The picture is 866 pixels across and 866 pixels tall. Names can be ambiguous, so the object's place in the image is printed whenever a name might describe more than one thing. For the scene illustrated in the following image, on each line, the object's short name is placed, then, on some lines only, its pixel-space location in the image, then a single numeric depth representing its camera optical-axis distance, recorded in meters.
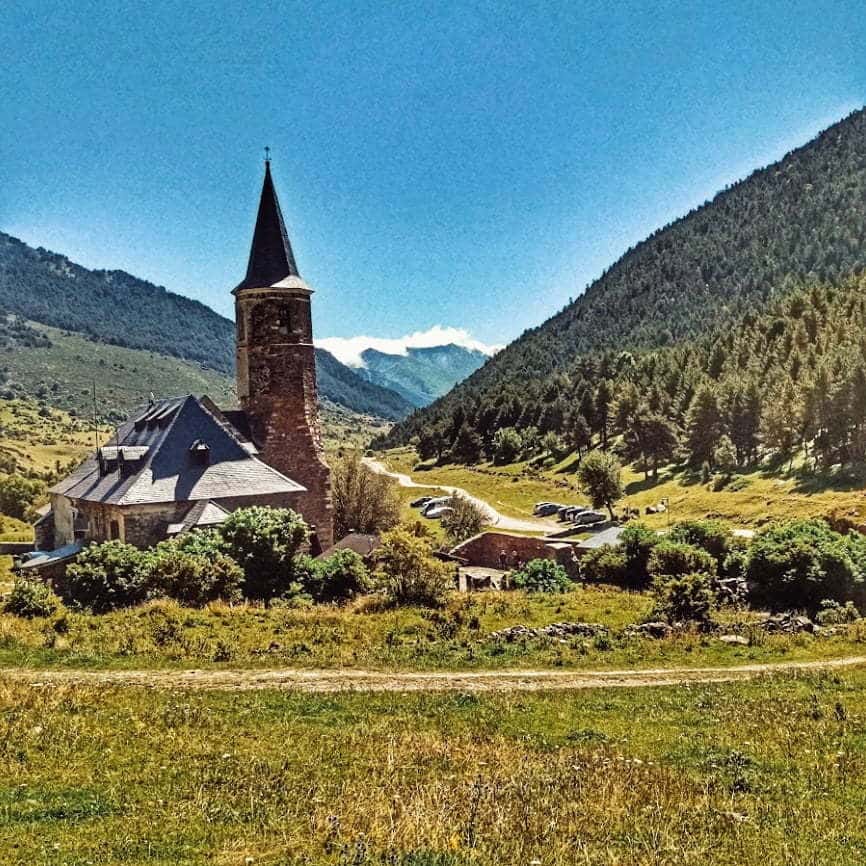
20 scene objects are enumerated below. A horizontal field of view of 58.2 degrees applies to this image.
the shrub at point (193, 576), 28.53
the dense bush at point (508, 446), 138.75
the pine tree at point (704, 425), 100.62
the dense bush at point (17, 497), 78.12
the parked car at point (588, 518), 82.62
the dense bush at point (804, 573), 34.03
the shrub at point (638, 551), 41.19
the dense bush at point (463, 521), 71.88
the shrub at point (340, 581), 31.92
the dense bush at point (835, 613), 29.33
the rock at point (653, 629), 24.66
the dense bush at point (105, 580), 28.64
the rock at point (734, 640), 23.58
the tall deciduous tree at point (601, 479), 80.06
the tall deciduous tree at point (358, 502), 60.09
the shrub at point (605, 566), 41.72
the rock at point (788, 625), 25.80
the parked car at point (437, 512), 85.06
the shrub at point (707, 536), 45.28
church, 40.69
